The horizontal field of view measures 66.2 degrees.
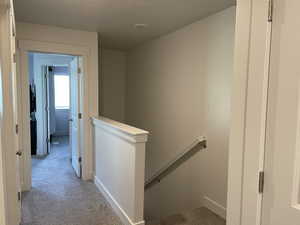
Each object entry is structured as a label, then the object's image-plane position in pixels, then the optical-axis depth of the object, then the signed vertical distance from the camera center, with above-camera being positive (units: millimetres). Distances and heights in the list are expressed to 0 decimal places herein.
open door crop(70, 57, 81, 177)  3734 -381
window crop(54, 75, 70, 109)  7575 +42
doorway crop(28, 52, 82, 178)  3920 -418
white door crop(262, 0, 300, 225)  849 -98
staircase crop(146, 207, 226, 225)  2422 -1352
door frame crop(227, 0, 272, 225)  949 -67
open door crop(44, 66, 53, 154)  5230 -534
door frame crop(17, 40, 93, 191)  3186 -92
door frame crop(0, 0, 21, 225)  1635 -178
